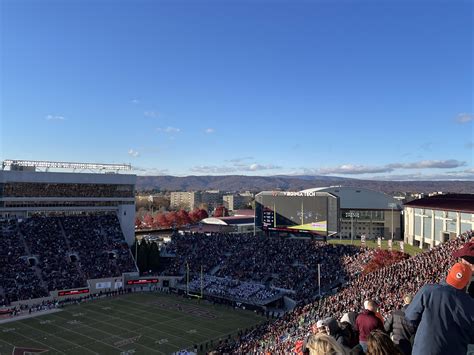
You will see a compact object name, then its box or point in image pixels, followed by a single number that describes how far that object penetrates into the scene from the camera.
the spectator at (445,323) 3.76
